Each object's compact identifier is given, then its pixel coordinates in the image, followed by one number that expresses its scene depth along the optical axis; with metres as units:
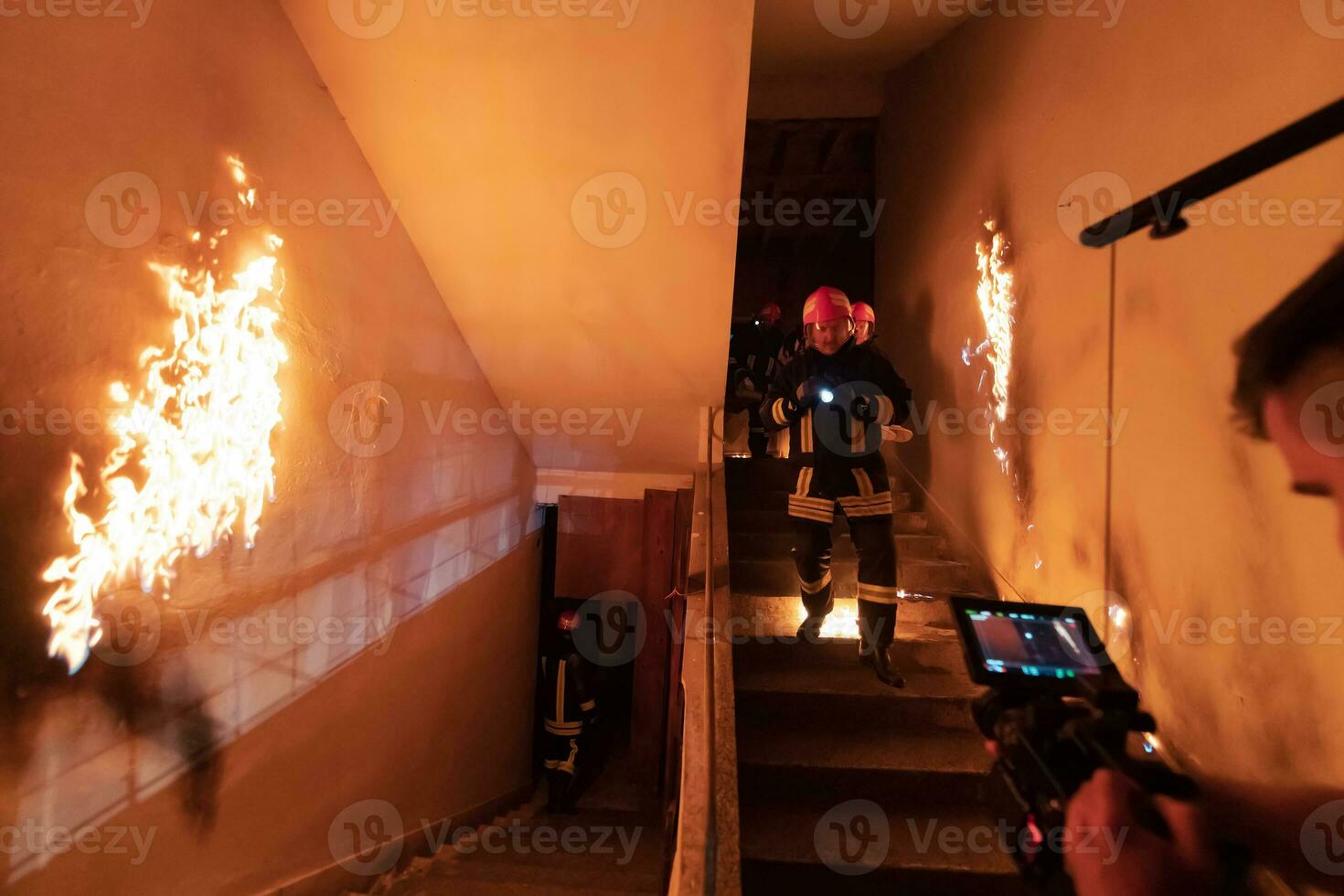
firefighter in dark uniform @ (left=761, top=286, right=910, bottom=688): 2.39
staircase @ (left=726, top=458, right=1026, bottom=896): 1.91
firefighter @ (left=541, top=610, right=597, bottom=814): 4.65
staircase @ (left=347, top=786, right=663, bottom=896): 2.77
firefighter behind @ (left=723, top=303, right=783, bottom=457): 4.50
